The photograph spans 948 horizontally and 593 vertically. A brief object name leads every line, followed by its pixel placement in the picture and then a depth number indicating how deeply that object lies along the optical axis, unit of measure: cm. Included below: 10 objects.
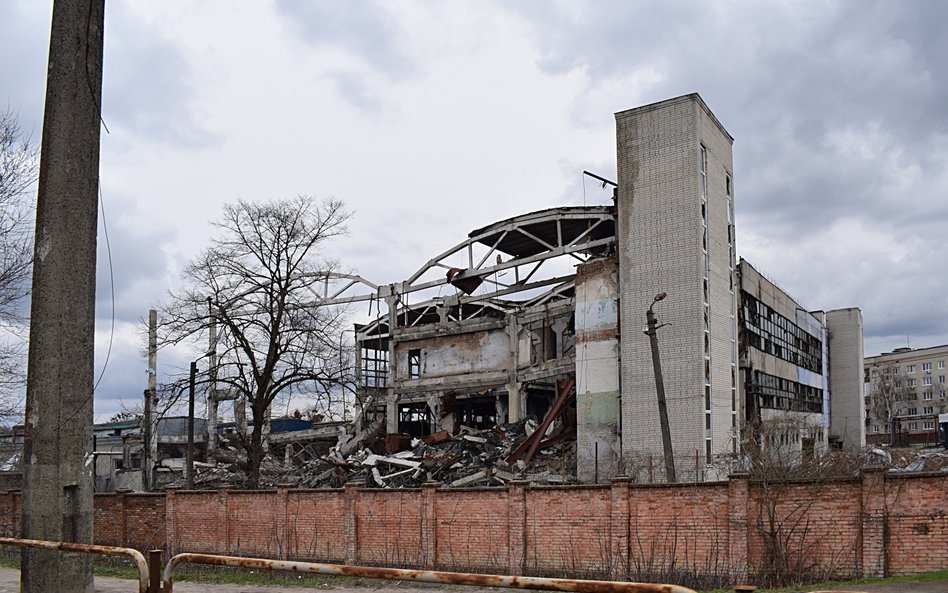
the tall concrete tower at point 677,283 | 2914
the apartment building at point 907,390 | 9131
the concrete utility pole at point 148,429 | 3449
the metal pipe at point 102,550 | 504
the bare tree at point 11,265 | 1819
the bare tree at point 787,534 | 1514
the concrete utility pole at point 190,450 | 2689
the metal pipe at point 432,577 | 362
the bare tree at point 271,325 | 2581
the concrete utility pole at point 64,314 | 534
